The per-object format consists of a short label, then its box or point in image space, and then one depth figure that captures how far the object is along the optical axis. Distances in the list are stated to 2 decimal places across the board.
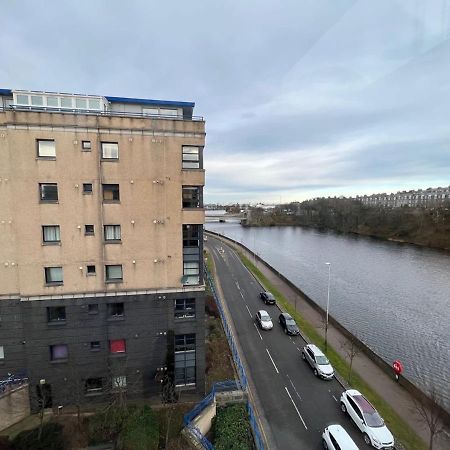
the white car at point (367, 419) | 17.21
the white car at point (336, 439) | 15.93
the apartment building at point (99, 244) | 18.80
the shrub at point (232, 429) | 16.98
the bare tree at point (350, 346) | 28.19
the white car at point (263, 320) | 32.91
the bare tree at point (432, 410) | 19.16
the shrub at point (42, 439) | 16.83
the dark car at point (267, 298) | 41.44
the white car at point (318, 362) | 23.84
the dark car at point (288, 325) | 31.80
